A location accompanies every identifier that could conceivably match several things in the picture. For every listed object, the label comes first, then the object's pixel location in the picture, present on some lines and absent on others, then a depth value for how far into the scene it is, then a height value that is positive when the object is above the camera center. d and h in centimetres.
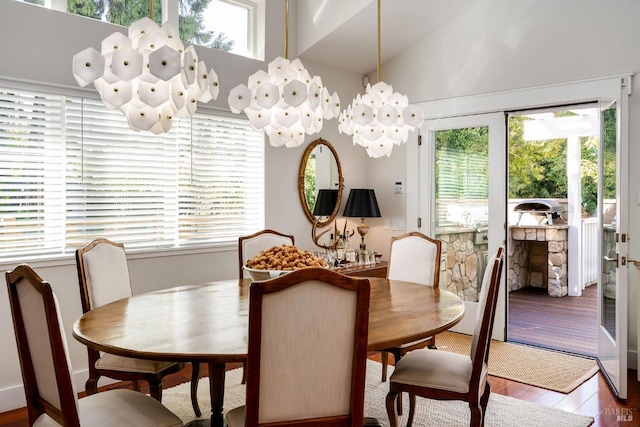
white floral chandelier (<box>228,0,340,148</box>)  241 +56
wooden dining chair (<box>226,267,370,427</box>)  153 -44
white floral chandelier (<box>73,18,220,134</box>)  185 +53
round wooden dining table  169 -45
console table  439 -52
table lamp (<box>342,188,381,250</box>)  493 +7
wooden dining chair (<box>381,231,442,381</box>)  330 -33
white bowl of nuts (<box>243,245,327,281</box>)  243 -25
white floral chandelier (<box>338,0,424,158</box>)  284 +54
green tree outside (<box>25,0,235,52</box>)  348 +149
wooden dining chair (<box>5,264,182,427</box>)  160 -57
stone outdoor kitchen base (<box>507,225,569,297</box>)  684 -66
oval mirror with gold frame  480 +38
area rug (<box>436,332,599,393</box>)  354 -119
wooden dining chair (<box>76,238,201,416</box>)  241 -46
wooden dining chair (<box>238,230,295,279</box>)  350 -21
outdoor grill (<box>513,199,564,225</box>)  704 +6
